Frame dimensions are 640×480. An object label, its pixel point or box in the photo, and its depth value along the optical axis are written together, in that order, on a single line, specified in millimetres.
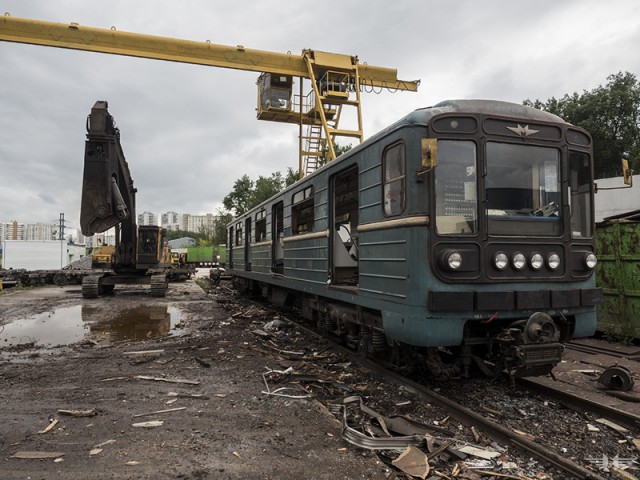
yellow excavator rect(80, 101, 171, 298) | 13203
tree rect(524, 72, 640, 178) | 33406
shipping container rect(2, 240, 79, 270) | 39312
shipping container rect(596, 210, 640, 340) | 7809
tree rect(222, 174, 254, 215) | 53638
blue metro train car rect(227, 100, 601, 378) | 4516
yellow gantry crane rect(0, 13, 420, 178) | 14047
